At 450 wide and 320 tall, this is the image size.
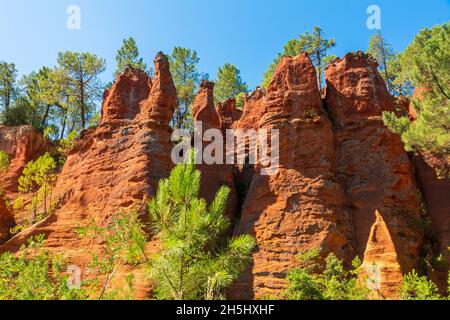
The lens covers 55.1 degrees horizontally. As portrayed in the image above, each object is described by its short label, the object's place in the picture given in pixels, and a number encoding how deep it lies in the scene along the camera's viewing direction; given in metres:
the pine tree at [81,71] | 38.62
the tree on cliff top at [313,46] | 40.16
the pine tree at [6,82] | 43.44
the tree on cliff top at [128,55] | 43.02
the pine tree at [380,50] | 45.25
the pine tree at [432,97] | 16.08
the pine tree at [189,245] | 13.09
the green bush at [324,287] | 12.09
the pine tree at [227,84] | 44.22
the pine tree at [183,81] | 40.91
